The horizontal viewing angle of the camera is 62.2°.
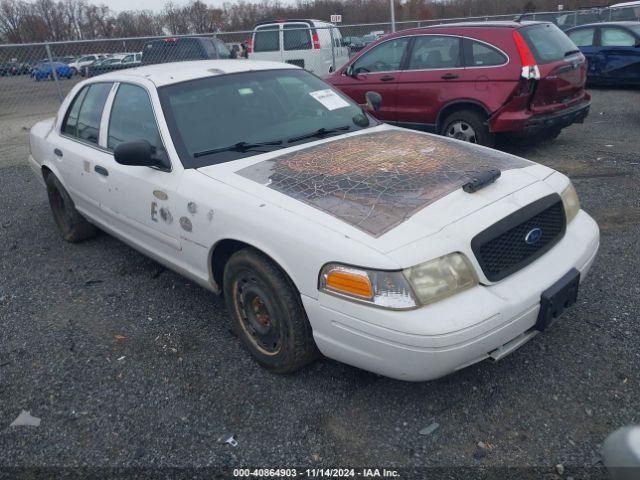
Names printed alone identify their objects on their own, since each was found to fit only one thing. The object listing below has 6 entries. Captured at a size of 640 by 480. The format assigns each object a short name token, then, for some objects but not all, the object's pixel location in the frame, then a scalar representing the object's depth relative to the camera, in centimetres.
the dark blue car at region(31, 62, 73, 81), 1122
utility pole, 1555
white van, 1301
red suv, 631
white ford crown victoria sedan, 235
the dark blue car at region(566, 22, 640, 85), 1125
